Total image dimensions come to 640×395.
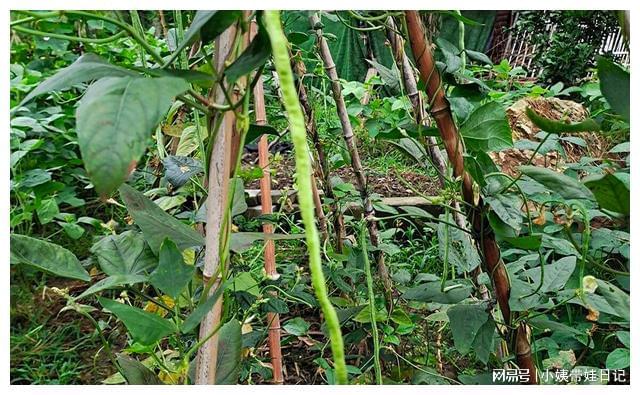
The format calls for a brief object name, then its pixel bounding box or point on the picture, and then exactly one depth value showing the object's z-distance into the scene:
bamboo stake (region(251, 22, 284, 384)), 0.72
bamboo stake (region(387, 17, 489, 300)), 0.72
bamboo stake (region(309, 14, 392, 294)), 0.87
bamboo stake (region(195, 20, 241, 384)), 0.42
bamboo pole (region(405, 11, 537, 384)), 0.56
